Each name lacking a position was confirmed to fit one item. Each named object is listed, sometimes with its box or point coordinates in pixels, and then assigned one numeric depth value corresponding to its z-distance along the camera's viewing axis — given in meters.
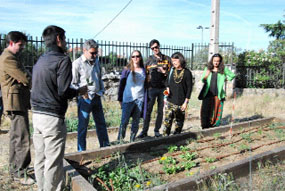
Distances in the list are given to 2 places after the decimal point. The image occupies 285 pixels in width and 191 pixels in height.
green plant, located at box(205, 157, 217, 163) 3.90
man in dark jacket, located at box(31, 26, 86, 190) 2.62
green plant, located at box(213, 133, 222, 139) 5.17
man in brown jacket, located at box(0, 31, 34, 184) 3.44
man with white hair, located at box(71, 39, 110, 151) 4.14
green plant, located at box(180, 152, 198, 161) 3.99
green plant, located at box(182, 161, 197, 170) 3.65
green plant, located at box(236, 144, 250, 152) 4.40
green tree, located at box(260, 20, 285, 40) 22.14
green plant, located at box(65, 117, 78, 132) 6.31
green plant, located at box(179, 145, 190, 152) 4.37
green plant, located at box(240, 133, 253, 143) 5.02
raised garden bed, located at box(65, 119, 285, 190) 3.19
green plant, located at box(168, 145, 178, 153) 4.31
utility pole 10.00
